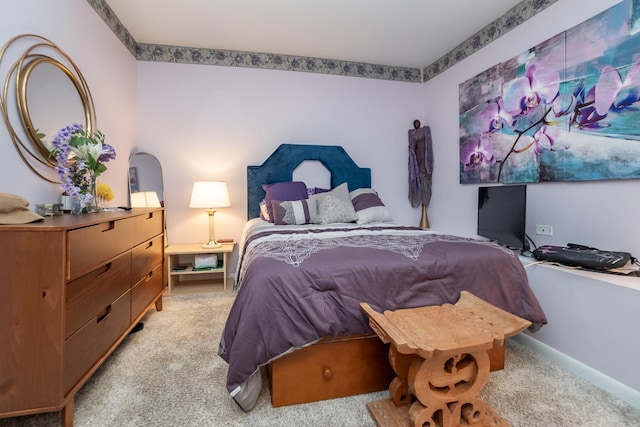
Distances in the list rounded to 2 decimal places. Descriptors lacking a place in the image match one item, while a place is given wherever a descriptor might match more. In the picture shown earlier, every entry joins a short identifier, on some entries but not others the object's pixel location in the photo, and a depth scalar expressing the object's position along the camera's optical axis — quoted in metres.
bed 1.33
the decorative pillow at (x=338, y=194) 3.14
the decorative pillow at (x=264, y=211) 3.16
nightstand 2.97
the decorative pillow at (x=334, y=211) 2.91
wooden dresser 1.12
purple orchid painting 1.85
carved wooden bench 1.19
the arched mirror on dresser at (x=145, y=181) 3.02
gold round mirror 1.56
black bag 1.70
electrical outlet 2.32
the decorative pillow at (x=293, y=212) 2.85
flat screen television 2.25
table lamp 3.05
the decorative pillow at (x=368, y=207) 3.02
